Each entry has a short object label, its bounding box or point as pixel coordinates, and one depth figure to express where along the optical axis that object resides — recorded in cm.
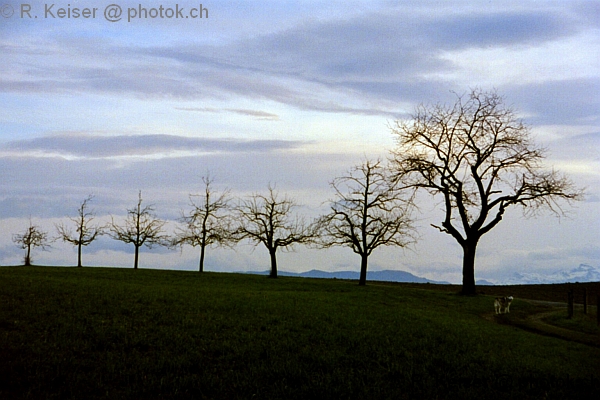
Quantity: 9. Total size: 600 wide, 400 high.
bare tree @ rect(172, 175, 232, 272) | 7288
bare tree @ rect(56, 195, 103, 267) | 7644
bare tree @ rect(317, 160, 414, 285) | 5797
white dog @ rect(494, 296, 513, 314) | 3719
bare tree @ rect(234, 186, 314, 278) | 6862
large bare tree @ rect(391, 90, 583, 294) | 4928
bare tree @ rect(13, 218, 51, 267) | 7559
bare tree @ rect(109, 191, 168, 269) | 7669
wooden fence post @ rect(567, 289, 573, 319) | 3397
